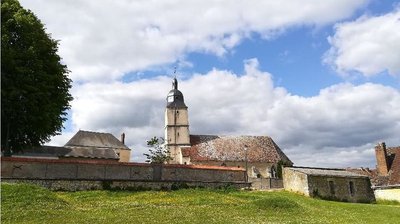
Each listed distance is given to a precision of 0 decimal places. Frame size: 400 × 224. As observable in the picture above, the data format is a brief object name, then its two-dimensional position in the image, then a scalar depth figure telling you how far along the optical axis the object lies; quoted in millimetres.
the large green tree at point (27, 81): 28453
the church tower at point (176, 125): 71188
